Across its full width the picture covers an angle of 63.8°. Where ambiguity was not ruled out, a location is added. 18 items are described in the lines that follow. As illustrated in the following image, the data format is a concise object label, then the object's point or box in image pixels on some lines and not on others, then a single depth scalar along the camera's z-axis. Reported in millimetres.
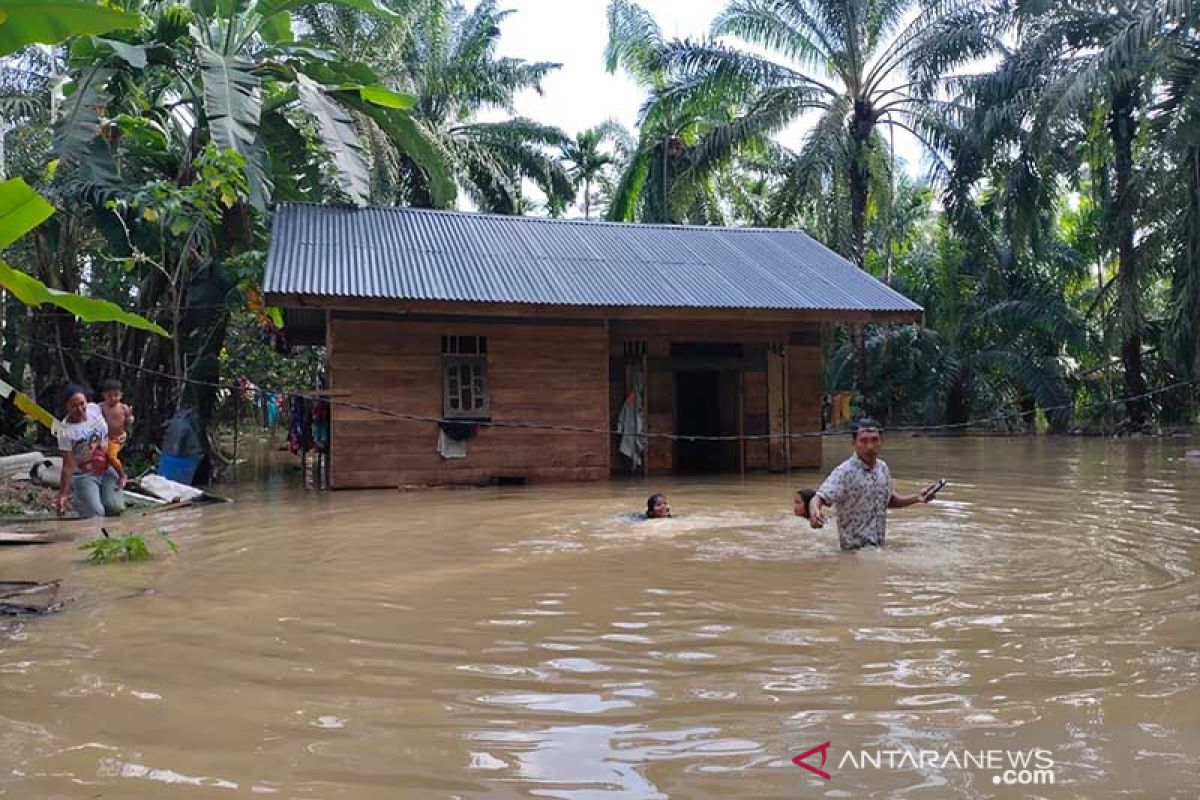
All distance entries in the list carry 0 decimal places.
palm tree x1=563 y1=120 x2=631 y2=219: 35719
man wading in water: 7387
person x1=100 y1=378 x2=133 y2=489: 10492
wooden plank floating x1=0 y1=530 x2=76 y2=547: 8430
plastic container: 12891
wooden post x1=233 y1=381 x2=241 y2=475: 16664
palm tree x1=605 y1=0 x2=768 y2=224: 23031
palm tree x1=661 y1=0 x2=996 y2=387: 22016
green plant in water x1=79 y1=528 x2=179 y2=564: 7336
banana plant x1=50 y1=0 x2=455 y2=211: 12812
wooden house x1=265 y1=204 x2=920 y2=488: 13328
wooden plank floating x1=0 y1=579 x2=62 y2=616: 5555
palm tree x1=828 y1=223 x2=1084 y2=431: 25859
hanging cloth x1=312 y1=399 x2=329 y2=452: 13914
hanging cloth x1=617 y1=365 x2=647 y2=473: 15207
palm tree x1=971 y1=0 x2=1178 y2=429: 19000
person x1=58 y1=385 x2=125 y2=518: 9648
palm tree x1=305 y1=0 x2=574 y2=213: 24016
